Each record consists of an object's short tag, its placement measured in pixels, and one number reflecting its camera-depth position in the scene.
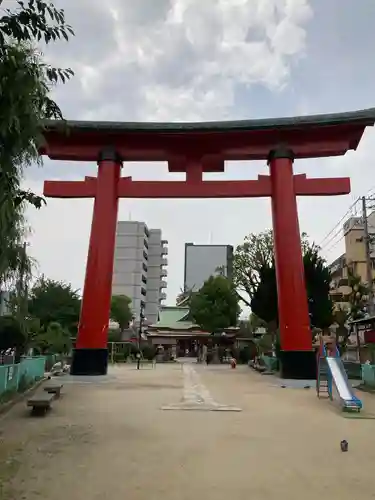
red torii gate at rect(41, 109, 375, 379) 17.06
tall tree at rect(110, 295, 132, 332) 57.50
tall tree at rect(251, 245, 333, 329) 24.73
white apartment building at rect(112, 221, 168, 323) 74.00
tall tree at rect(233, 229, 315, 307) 33.28
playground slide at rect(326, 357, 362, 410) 10.26
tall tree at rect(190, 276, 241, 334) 39.22
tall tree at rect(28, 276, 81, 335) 35.00
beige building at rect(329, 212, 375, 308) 42.06
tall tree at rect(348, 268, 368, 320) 29.08
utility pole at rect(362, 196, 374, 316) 25.27
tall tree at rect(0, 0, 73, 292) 3.83
